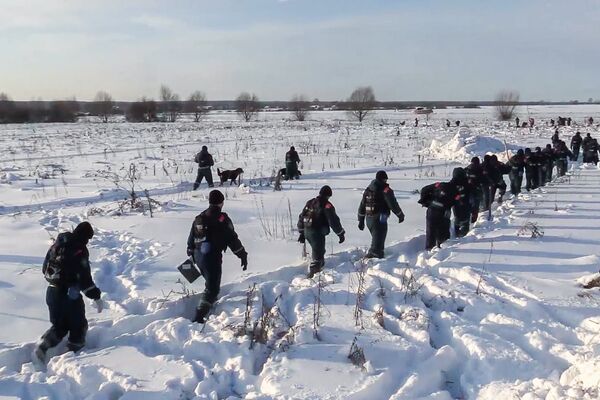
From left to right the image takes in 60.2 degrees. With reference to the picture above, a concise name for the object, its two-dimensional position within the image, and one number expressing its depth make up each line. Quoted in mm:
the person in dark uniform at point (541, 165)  15798
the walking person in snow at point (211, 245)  6352
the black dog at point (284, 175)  16752
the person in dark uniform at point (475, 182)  10922
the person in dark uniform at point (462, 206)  9750
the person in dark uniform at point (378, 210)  8211
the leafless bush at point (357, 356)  5032
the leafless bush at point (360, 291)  5973
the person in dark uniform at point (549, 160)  16844
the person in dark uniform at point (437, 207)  8891
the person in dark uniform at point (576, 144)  23528
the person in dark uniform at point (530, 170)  15211
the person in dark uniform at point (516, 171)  14234
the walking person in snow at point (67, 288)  5434
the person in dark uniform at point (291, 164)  17328
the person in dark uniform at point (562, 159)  18391
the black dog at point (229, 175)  16438
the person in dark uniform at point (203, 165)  15812
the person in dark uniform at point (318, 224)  7574
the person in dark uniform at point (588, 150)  21453
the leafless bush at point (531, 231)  9289
